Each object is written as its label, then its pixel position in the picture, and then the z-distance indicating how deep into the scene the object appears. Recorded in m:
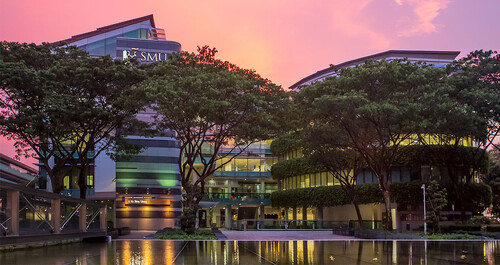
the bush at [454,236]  37.97
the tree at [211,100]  34.79
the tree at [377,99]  36.91
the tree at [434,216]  44.47
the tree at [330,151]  44.84
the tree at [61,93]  31.30
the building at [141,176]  65.06
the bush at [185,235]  35.19
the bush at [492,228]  45.08
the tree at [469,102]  38.41
